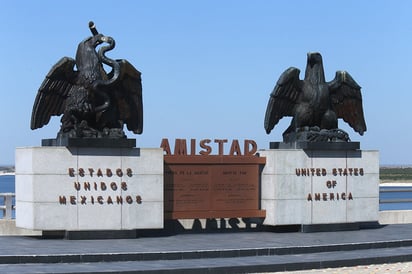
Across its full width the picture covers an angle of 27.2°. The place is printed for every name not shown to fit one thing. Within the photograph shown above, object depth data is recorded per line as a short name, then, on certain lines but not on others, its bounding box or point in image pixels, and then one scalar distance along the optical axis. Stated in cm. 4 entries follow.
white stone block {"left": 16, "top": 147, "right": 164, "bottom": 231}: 1967
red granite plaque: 2166
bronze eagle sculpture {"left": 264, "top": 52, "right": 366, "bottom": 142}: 2283
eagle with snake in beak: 2030
